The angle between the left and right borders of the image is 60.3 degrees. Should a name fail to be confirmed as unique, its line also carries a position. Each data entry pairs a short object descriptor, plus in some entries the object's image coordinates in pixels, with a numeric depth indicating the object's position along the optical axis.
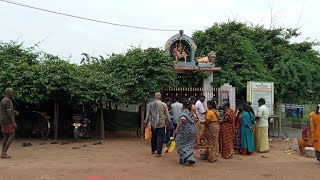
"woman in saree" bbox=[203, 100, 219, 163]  6.77
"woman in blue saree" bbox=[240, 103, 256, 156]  7.76
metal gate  11.19
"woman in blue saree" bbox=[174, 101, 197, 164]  6.29
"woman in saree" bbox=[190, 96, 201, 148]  7.87
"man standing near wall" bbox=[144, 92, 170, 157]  6.99
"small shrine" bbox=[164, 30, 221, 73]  11.65
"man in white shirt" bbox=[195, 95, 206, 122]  8.37
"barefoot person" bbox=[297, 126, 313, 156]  7.76
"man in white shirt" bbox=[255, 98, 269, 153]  8.25
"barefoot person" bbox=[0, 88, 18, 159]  6.60
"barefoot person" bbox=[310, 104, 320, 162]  6.82
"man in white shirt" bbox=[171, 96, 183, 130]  8.37
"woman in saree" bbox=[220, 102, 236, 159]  7.26
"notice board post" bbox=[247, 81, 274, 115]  9.86
